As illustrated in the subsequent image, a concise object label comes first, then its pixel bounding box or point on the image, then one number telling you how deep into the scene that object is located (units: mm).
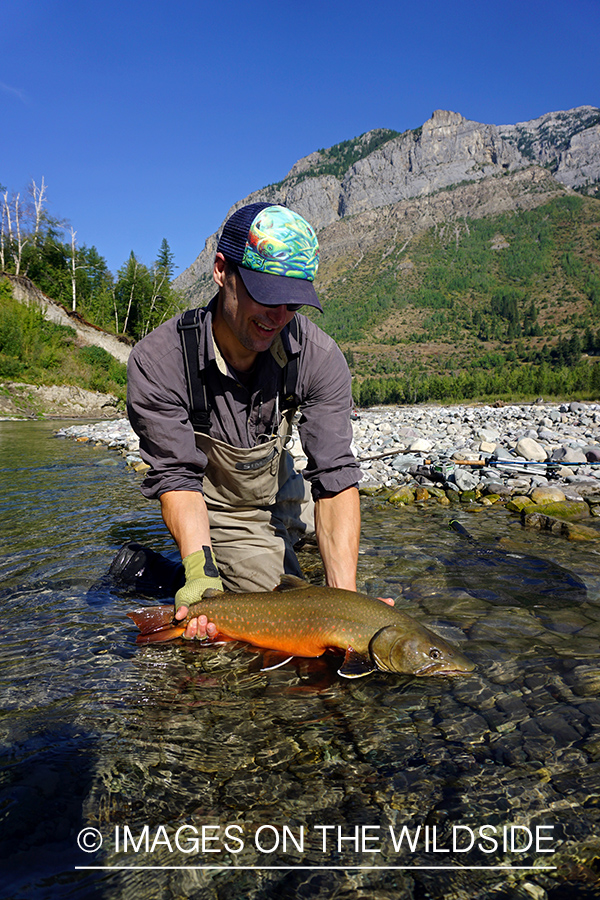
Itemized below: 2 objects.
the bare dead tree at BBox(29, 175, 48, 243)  39312
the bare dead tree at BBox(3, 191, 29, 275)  39566
